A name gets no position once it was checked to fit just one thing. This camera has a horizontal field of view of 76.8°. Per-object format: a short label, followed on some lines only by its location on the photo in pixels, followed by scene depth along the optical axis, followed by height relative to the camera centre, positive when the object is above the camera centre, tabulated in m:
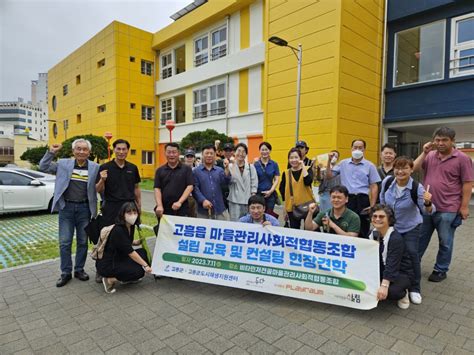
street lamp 9.77 +3.87
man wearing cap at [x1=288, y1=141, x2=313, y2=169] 4.96 +0.16
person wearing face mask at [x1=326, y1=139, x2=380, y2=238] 4.39 -0.33
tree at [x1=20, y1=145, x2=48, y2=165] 28.75 +0.19
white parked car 8.27 -1.03
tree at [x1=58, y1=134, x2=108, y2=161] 18.95 +0.70
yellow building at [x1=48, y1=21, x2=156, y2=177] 22.64 +5.54
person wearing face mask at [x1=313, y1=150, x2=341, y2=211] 4.71 -0.31
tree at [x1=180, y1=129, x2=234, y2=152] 13.90 +0.98
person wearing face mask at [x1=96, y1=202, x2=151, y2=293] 3.66 -1.25
